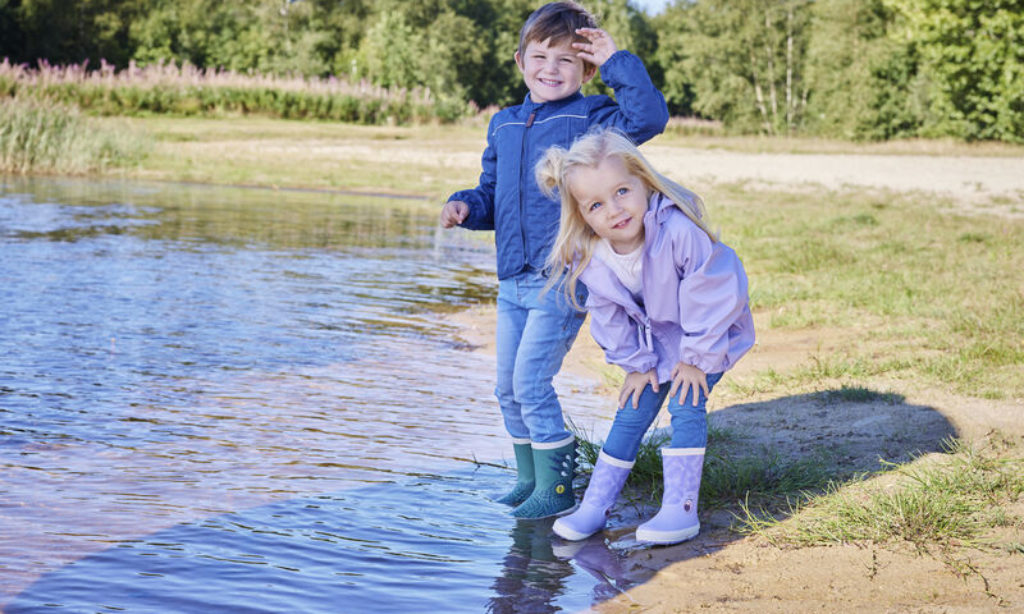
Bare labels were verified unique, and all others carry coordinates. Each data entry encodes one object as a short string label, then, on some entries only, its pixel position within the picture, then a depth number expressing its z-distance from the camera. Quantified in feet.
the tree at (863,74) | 141.90
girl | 10.87
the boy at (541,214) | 12.14
